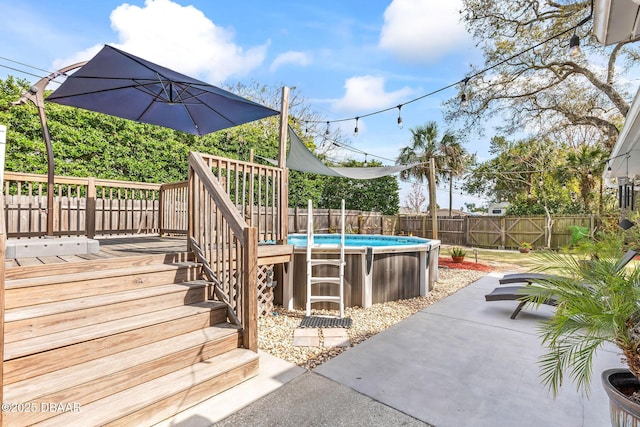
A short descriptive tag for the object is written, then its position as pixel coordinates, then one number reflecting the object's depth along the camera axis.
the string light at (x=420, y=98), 5.74
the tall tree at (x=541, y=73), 9.10
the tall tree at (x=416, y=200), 22.38
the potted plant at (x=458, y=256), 9.15
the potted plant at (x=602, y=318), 1.59
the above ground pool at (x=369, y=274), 4.74
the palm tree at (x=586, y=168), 12.81
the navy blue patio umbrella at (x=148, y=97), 3.58
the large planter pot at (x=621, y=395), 1.55
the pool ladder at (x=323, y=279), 4.41
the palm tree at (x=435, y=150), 19.08
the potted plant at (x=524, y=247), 12.57
